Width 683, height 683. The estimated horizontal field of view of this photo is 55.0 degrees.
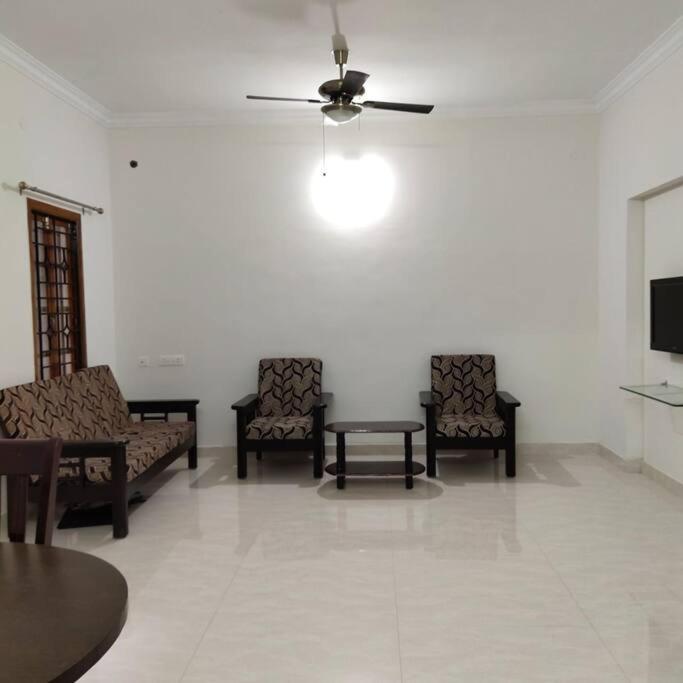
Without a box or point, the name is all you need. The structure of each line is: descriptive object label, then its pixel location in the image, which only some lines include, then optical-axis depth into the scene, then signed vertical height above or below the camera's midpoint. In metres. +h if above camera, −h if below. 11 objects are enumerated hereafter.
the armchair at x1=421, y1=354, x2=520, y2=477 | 4.94 -0.84
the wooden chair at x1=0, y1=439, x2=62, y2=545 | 1.89 -0.48
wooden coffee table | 4.76 -1.16
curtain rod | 4.21 +0.81
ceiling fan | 3.76 +1.25
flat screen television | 4.19 -0.09
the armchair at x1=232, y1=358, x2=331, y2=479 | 4.99 -0.84
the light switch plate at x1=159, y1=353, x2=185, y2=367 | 5.77 -0.44
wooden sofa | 3.79 -0.81
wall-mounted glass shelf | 3.92 -0.58
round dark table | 1.12 -0.59
